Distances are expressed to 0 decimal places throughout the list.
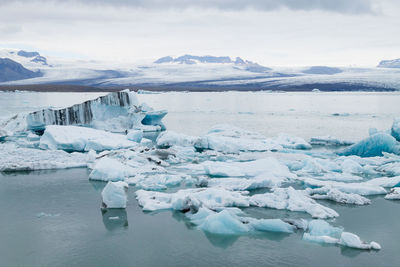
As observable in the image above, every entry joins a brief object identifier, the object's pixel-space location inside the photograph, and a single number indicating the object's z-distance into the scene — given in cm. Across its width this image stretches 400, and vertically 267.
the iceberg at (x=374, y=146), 979
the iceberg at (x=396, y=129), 1137
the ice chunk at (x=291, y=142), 1131
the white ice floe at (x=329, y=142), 1210
